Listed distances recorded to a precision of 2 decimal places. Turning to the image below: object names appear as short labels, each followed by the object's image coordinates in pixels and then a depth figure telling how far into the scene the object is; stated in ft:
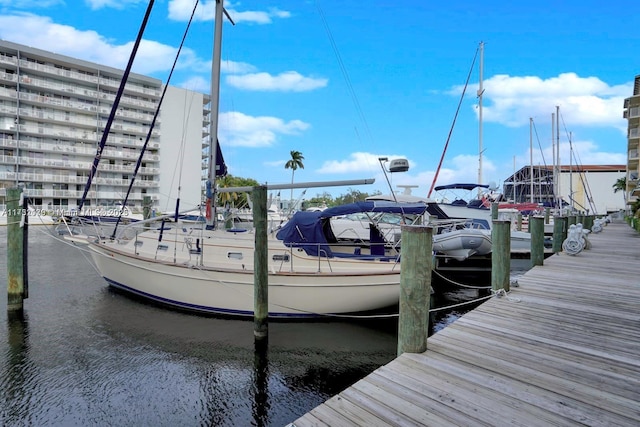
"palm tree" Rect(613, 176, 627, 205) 193.65
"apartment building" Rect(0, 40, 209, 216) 166.91
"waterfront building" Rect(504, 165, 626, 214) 218.38
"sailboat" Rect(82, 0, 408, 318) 29.89
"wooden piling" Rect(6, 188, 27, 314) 32.35
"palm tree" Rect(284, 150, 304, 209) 228.02
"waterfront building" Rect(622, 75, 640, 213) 142.20
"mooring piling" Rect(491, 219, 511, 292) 21.33
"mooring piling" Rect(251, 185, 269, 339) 26.71
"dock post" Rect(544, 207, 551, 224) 86.08
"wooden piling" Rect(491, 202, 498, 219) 64.82
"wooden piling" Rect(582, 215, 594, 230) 79.66
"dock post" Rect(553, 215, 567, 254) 42.60
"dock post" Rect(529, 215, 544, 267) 31.50
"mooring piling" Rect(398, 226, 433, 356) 12.37
